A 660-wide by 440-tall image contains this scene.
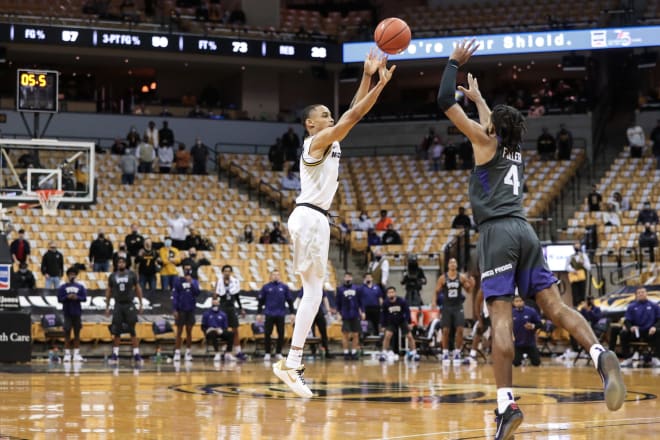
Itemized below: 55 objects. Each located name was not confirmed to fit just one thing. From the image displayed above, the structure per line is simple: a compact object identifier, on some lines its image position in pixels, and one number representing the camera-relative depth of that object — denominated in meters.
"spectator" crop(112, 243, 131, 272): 22.78
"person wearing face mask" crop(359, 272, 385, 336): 23.88
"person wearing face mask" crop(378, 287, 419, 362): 22.62
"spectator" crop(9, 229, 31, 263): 24.31
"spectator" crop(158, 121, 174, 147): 33.19
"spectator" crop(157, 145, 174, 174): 32.97
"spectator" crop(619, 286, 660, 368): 20.55
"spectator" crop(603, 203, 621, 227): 28.46
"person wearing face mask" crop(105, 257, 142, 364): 20.72
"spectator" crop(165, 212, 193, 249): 27.62
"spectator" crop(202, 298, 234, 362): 22.38
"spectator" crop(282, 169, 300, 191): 33.16
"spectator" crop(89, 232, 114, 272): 25.30
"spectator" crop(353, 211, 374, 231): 30.58
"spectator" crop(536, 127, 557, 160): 33.78
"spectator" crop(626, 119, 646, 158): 33.19
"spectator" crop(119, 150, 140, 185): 31.03
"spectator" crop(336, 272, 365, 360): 22.94
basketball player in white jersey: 9.00
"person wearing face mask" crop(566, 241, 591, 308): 24.66
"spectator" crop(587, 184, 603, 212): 29.98
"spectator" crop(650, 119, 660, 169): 32.33
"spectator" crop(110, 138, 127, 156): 33.03
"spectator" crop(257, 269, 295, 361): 22.19
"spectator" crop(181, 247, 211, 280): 24.12
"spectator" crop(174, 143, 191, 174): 33.19
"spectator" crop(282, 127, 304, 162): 35.12
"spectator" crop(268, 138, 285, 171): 34.56
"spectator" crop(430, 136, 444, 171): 34.62
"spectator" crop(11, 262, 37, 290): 23.36
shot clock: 21.32
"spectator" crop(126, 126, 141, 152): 32.88
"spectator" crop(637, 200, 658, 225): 27.56
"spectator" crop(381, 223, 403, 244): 29.52
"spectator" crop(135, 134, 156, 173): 32.31
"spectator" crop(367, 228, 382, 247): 29.70
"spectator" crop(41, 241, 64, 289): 23.91
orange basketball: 8.98
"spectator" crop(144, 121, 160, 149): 33.25
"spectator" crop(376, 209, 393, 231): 30.23
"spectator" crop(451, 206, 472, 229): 29.17
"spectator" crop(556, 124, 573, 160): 33.56
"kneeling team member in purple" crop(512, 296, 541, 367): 19.86
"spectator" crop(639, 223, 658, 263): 26.02
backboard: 21.42
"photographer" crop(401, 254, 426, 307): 25.81
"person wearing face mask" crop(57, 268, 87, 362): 20.77
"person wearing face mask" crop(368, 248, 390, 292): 25.48
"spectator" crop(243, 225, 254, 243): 28.89
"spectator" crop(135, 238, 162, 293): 24.50
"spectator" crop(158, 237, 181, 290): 24.97
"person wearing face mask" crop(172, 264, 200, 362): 21.66
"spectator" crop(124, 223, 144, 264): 25.58
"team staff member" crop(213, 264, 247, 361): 22.22
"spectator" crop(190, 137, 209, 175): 33.47
